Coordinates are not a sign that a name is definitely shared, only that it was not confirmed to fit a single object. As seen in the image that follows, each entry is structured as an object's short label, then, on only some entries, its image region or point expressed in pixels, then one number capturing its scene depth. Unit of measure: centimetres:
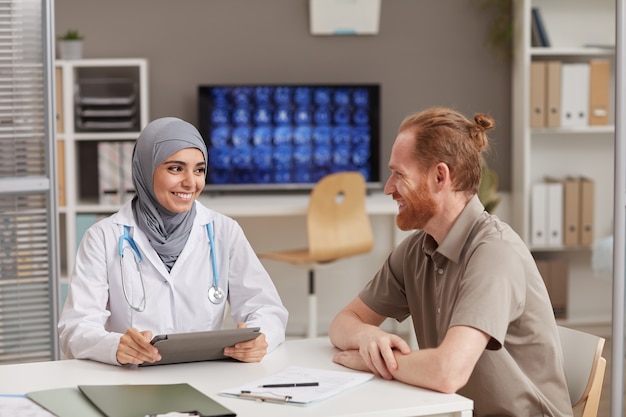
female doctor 244
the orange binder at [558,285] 552
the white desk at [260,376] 179
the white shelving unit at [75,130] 520
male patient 193
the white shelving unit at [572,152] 555
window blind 316
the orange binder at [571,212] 544
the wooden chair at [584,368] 212
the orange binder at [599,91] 541
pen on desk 193
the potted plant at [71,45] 529
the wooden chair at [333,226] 488
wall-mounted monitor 549
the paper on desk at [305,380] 186
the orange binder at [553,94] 538
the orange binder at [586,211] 543
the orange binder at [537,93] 539
